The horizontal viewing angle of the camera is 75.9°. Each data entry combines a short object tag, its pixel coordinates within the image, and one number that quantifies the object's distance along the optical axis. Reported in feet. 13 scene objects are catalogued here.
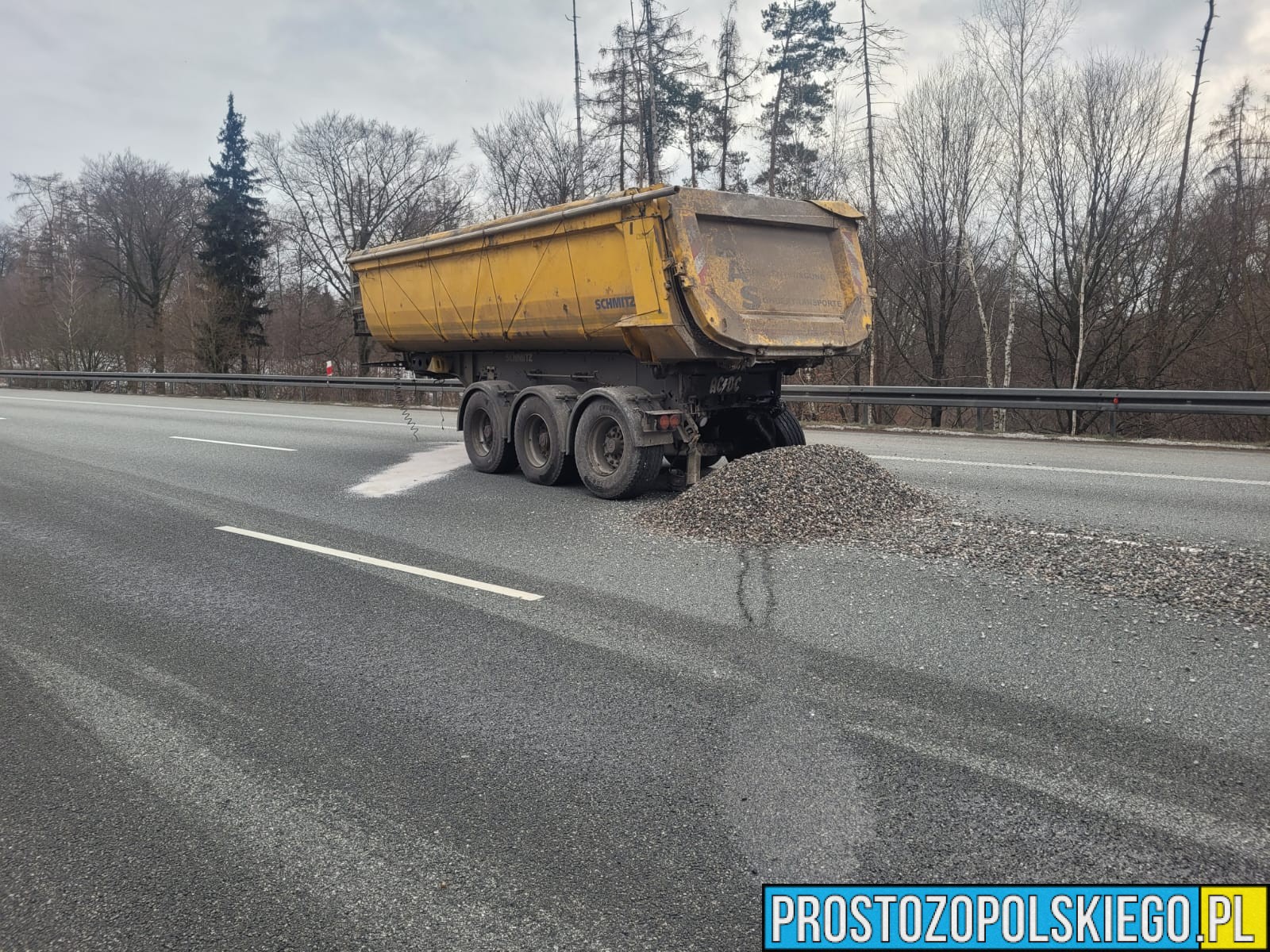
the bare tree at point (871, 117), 74.46
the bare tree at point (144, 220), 134.72
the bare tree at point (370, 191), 115.03
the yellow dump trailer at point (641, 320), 24.27
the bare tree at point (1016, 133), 65.87
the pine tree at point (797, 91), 85.20
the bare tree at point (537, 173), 96.43
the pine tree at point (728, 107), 88.28
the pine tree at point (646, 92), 88.63
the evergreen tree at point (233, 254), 109.09
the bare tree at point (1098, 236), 62.59
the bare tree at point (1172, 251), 62.49
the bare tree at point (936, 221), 70.33
